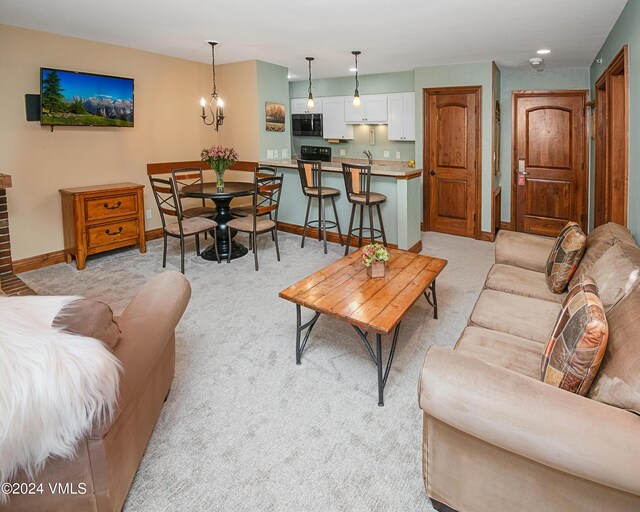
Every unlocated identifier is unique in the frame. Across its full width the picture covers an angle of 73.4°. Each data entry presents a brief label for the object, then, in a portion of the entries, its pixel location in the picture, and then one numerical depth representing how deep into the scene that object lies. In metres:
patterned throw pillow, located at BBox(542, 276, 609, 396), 1.37
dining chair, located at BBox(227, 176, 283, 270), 4.64
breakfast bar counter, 4.96
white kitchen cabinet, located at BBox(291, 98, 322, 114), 7.44
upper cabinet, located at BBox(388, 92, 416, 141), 6.41
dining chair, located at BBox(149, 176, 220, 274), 4.36
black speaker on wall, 4.31
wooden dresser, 4.52
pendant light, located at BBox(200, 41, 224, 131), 5.96
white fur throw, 1.17
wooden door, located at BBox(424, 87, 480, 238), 5.83
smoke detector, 5.25
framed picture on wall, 5.96
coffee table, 2.31
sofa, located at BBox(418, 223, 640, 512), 1.18
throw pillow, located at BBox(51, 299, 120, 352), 1.31
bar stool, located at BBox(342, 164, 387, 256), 4.71
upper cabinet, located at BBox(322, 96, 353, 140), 7.19
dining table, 4.71
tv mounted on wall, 4.37
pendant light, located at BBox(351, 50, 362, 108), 5.36
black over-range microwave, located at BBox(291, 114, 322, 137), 7.46
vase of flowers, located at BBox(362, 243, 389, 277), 2.86
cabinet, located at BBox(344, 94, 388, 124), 6.70
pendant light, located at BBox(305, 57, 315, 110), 5.55
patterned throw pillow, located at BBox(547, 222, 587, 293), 2.58
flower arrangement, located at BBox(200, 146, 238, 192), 4.77
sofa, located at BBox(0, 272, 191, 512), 1.37
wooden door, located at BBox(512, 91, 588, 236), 5.99
